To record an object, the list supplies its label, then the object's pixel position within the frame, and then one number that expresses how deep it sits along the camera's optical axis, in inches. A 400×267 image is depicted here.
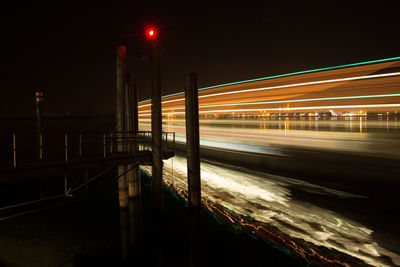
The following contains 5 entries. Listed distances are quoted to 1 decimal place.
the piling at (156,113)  353.7
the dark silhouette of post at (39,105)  510.0
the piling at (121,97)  368.5
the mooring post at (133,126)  392.2
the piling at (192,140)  366.9
